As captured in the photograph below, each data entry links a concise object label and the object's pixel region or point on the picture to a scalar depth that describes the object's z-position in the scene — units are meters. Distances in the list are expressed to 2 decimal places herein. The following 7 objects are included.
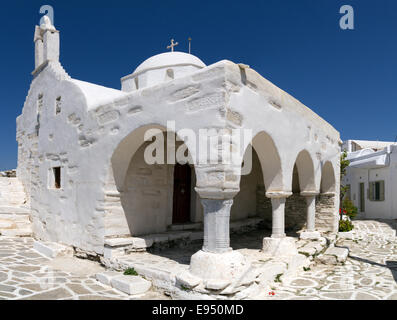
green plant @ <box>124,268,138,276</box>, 5.03
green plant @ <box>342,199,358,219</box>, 12.20
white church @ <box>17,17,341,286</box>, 4.39
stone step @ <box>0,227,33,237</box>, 8.11
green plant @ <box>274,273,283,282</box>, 5.13
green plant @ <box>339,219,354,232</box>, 10.20
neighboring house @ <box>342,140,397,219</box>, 13.43
